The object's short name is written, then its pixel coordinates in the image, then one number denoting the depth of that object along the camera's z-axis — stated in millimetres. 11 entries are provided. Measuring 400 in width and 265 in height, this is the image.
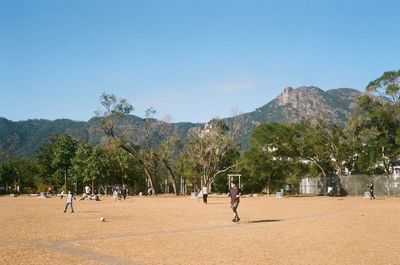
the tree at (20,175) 105312
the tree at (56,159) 90188
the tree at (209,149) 70262
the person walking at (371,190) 47844
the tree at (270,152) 64312
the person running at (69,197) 29828
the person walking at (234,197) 21991
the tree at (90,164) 80156
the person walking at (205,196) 43325
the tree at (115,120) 67375
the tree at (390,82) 57031
